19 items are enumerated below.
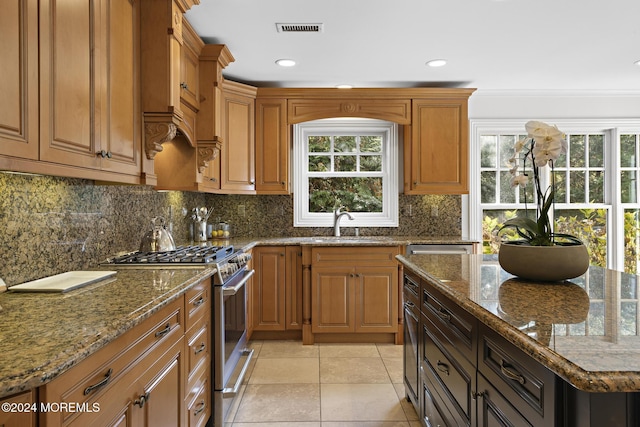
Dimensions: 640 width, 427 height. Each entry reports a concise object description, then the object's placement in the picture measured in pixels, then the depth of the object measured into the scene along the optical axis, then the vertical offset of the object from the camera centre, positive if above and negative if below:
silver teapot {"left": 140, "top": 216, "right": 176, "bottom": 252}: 2.50 -0.18
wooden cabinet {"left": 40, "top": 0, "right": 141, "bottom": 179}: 1.33 +0.48
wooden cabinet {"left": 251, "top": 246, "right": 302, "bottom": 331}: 3.68 -0.70
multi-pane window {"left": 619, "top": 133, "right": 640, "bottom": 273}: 4.36 +0.22
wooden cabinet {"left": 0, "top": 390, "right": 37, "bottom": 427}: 0.75 -0.37
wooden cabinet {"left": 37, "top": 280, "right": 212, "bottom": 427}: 0.94 -0.50
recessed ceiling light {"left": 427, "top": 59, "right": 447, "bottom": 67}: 3.40 +1.26
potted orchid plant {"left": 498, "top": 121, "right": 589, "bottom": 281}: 1.45 -0.12
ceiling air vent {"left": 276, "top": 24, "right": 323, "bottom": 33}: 2.74 +1.25
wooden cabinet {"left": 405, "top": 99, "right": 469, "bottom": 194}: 3.99 +0.65
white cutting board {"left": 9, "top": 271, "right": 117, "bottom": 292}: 1.46 -0.27
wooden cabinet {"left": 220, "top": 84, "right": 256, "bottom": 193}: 3.67 +0.65
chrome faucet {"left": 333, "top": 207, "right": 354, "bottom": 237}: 4.22 -0.09
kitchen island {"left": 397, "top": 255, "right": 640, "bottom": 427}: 0.81 -0.32
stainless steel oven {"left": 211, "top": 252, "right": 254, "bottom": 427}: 2.23 -0.73
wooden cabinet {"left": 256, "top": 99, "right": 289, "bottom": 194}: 3.95 +0.65
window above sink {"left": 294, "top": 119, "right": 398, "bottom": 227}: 4.37 +0.40
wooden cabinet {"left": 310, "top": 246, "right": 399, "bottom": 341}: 3.64 -0.71
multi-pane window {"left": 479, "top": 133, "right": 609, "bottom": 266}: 4.40 +0.26
